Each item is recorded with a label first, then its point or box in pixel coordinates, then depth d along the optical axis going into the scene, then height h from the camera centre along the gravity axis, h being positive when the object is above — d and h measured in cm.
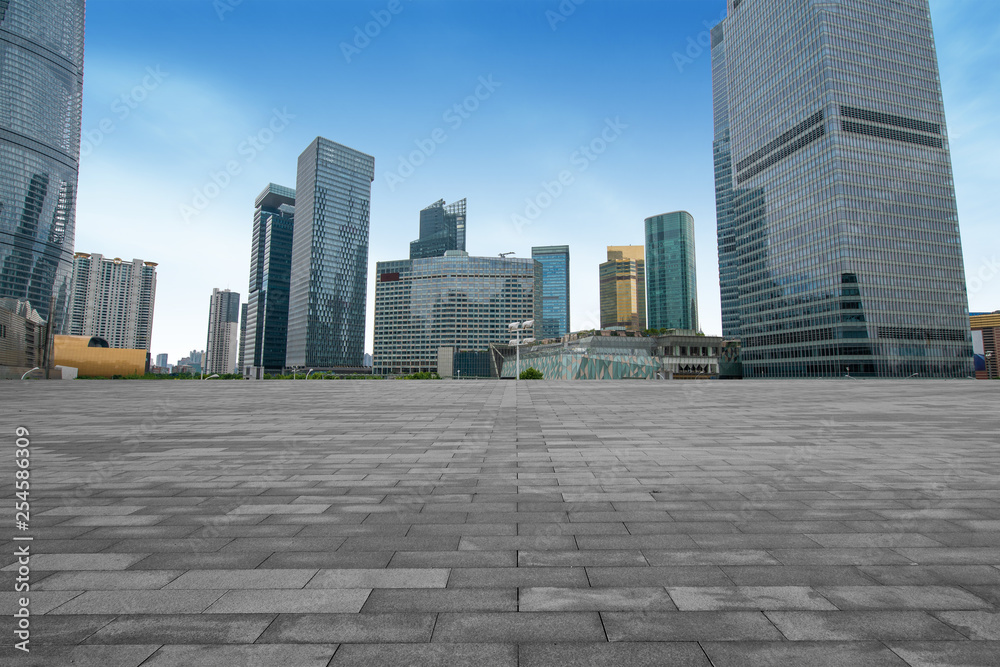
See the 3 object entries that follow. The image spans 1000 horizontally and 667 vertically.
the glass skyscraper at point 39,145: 13825 +6866
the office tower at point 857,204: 11356 +4274
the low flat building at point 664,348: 12275 +627
